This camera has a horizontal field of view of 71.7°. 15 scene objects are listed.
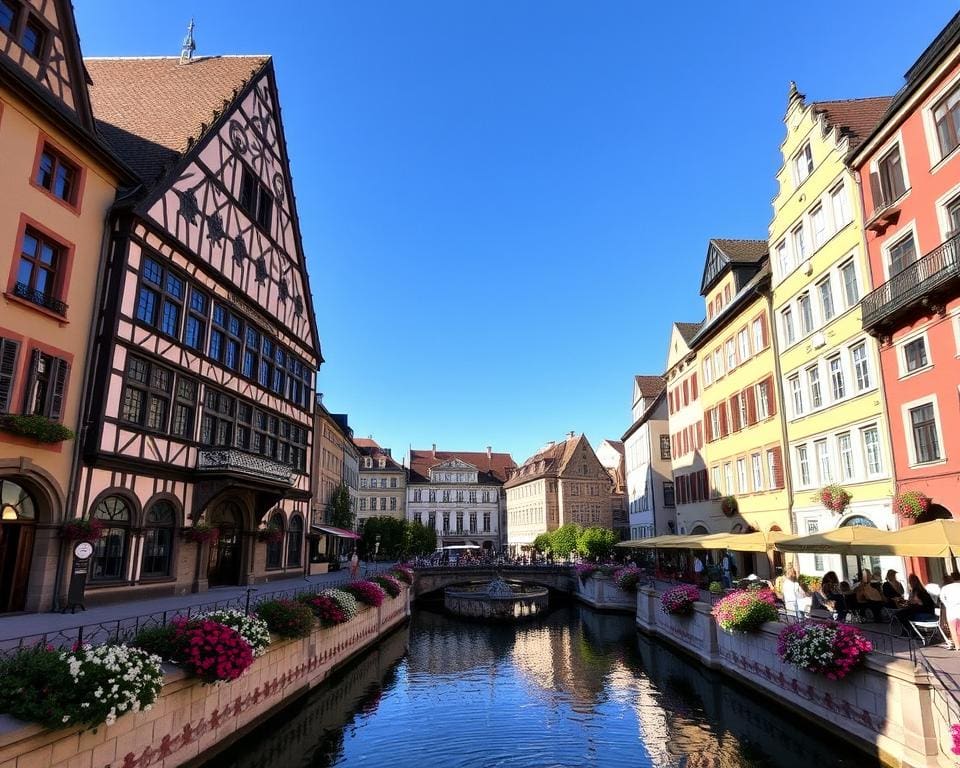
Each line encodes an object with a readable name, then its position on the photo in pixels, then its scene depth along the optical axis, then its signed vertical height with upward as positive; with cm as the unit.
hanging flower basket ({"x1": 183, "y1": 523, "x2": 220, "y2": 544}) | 2286 +1
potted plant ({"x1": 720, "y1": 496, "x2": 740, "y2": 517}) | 3319 +147
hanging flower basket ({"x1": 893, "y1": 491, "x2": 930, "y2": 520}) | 1925 +94
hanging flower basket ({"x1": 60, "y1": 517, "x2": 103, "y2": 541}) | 1764 +7
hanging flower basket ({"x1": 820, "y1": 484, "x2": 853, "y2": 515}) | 2358 +137
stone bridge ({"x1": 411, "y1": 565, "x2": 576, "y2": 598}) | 5050 -307
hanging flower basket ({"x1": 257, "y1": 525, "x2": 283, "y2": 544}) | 2886 -1
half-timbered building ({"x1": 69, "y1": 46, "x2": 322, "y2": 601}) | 2033 +705
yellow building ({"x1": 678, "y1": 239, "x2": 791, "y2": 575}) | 2978 +691
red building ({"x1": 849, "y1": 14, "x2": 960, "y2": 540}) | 1852 +769
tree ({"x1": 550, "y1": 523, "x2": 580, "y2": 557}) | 5850 -35
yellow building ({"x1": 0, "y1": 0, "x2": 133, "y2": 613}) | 1664 +676
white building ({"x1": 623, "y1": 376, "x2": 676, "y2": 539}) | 4844 +572
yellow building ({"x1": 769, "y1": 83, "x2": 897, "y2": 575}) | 2281 +791
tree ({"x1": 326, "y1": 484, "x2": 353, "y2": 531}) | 4884 +173
